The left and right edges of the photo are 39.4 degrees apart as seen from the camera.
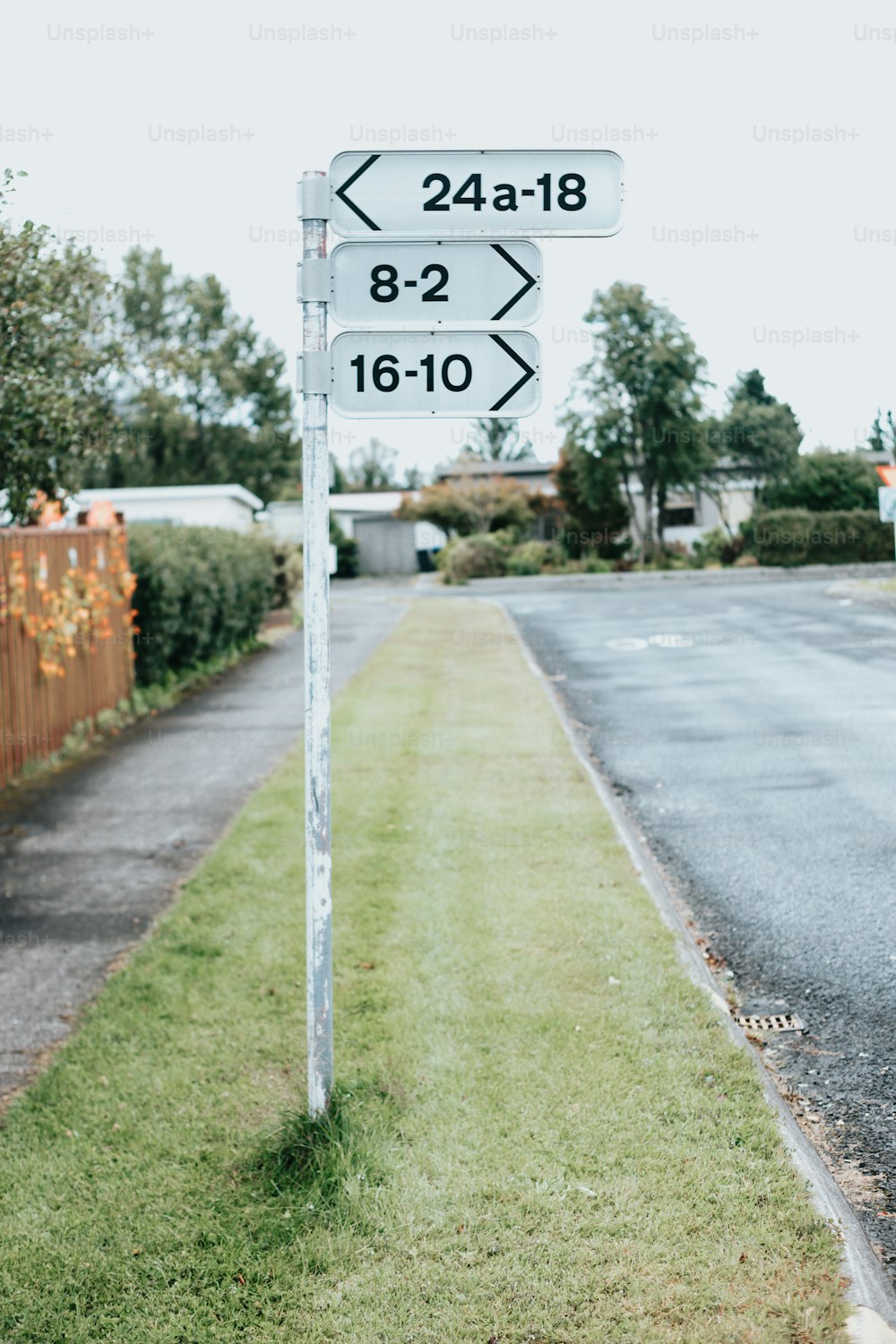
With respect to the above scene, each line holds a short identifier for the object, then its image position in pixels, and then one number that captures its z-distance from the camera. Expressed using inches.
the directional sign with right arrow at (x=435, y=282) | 147.5
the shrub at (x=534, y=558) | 1616.6
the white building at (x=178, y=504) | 1191.6
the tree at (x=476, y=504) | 1914.4
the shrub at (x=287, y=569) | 1053.2
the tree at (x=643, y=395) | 1571.1
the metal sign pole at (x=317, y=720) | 145.6
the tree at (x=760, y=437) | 1700.3
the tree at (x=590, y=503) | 1679.4
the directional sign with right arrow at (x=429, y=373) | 146.4
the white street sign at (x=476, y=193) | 148.4
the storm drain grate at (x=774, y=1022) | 186.7
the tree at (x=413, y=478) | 3319.4
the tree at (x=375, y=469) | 3344.0
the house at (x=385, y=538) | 2242.9
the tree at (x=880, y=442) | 1948.7
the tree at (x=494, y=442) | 3592.5
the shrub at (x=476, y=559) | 1596.9
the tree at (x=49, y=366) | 259.6
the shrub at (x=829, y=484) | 1745.8
